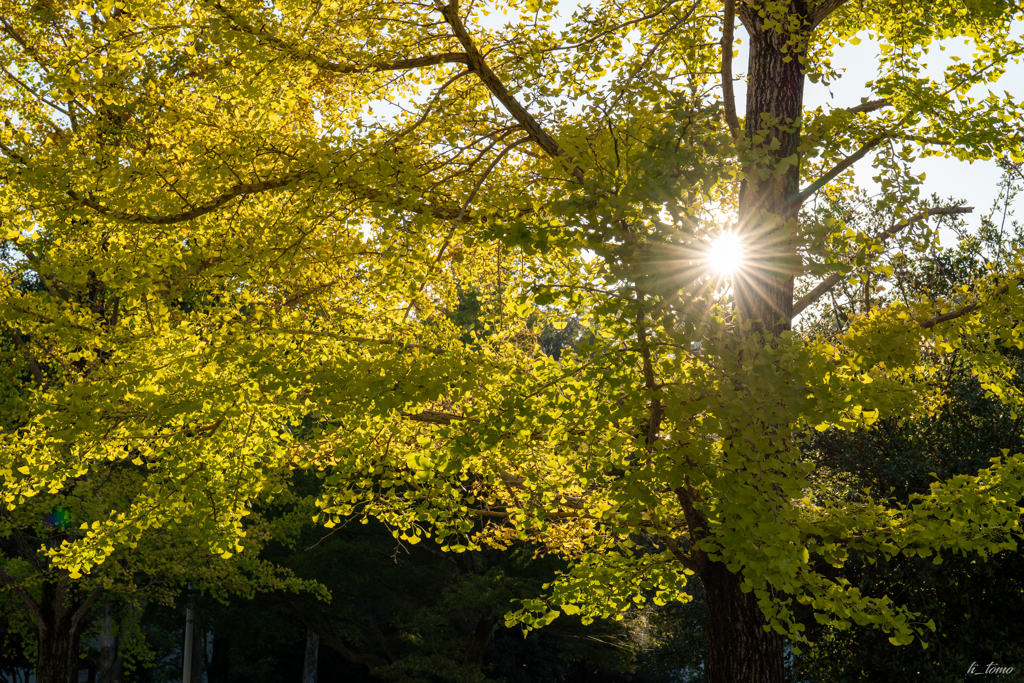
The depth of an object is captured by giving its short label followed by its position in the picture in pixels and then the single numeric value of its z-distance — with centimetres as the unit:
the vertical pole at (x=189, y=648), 1612
